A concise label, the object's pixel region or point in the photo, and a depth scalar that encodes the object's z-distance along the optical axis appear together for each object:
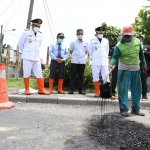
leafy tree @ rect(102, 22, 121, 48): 22.30
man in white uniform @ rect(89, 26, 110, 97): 8.09
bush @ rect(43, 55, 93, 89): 9.77
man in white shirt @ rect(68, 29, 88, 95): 8.40
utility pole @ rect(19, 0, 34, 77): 15.49
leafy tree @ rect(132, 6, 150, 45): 13.52
